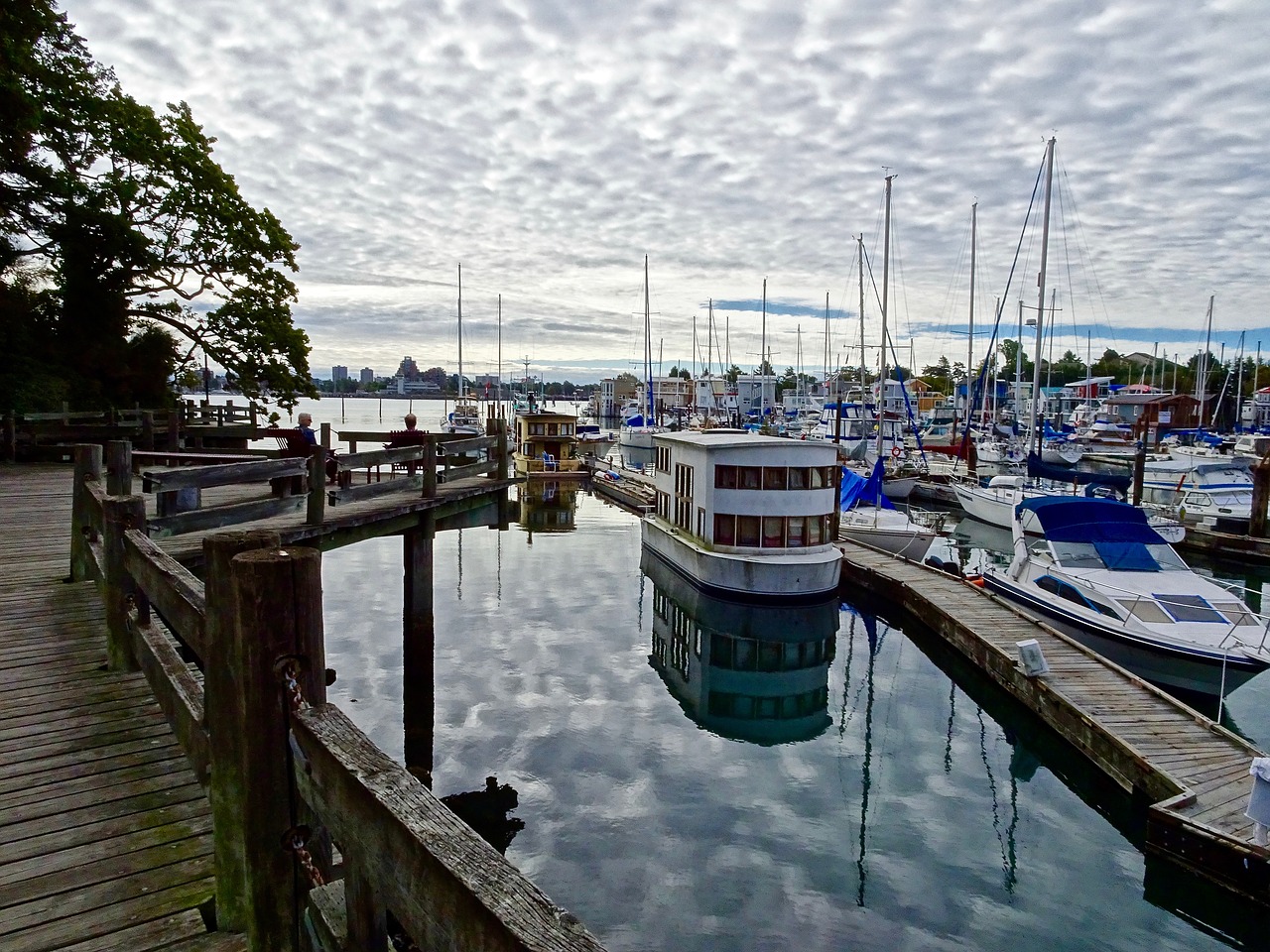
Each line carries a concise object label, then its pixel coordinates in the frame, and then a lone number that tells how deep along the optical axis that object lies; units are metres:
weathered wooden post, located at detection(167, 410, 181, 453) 17.89
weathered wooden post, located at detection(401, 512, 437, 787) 11.90
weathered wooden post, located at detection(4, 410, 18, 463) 18.64
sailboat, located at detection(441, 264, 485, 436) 63.26
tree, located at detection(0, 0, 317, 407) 19.86
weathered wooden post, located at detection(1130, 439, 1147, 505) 29.84
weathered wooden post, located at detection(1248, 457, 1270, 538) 26.42
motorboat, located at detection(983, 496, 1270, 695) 13.25
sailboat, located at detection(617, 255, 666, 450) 59.28
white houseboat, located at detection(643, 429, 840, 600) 19.73
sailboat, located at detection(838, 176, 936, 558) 24.47
